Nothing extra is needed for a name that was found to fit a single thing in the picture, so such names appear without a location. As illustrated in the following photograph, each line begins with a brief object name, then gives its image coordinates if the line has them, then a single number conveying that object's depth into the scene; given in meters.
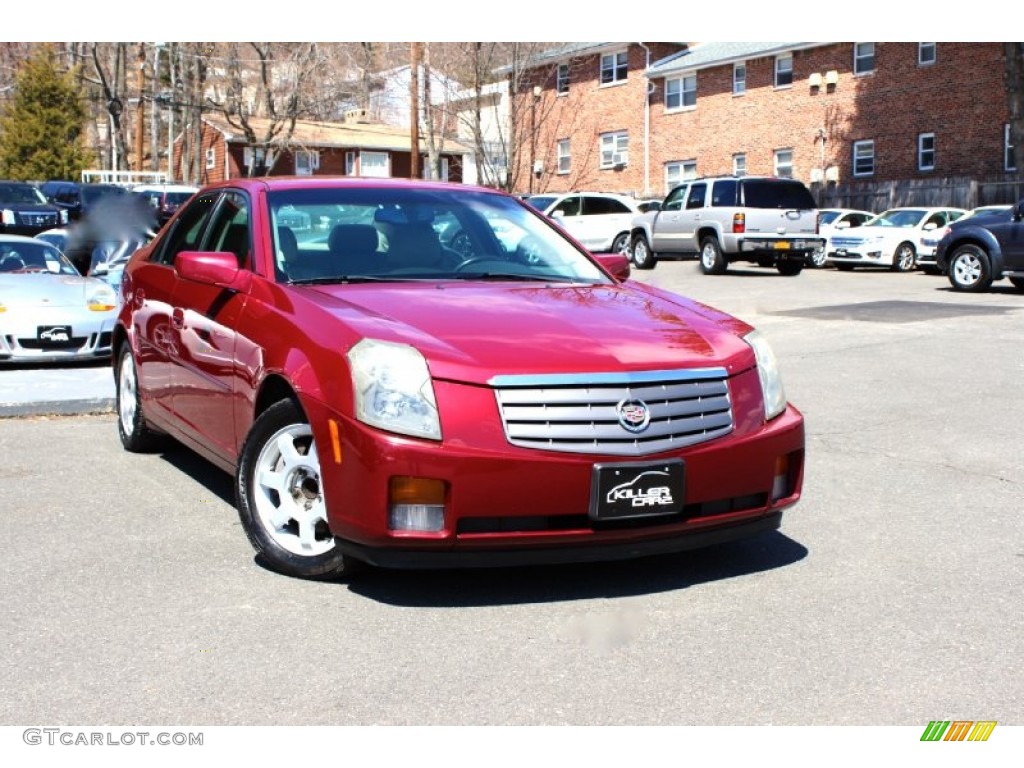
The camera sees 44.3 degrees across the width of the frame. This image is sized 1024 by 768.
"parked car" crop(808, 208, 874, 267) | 27.56
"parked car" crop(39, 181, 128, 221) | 22.59
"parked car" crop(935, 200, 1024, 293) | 19.38
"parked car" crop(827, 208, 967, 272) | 26.73
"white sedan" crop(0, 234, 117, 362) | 11.09
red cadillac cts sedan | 4.32
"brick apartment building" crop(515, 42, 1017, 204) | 36.06
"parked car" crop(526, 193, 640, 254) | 28.67
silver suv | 23.94
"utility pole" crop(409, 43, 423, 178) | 33.44
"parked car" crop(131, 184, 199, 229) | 26.87
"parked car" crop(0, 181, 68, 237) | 24.31
